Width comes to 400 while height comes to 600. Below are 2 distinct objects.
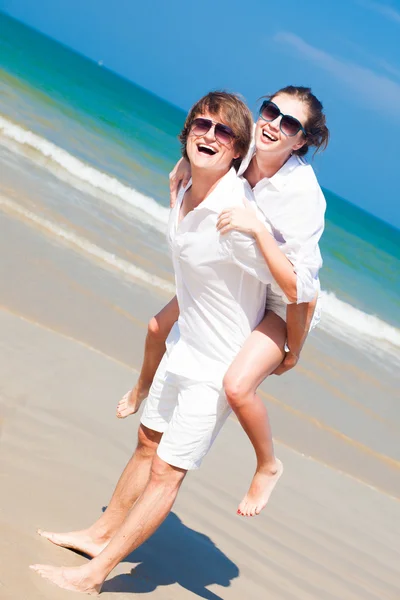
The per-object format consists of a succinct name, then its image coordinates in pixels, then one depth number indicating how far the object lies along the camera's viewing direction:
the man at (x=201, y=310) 6.65
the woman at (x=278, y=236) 6.52
